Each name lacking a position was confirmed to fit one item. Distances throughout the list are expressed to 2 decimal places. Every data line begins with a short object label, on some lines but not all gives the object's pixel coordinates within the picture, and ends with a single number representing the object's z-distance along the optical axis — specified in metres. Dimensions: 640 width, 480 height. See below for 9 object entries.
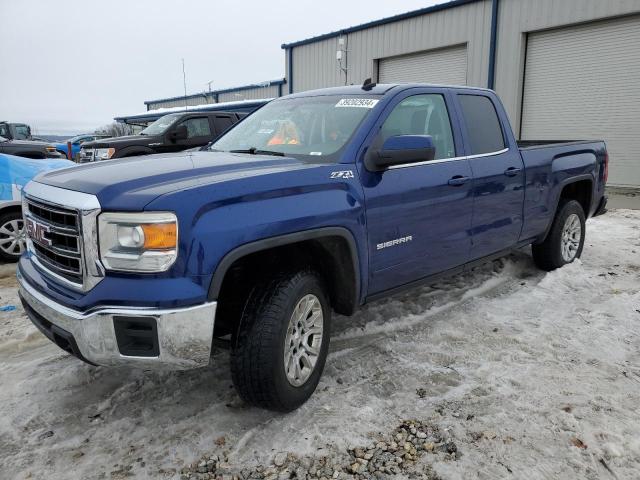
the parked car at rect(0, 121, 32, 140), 23.43
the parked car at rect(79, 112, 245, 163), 10.39
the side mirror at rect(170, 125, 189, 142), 8.55
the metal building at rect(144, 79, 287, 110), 26.00
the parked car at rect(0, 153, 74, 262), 5.80
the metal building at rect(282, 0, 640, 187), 12.27
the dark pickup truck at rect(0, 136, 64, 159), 9.48
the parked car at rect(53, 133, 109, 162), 18.19
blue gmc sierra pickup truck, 2.37
